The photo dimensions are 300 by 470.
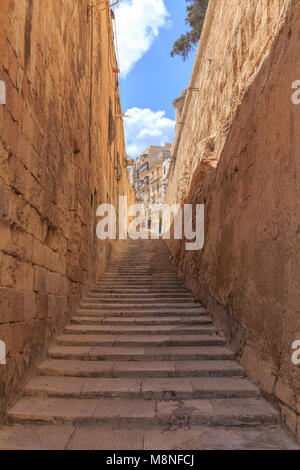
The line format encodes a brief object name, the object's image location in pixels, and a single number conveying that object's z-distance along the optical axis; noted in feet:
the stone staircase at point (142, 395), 7.64
